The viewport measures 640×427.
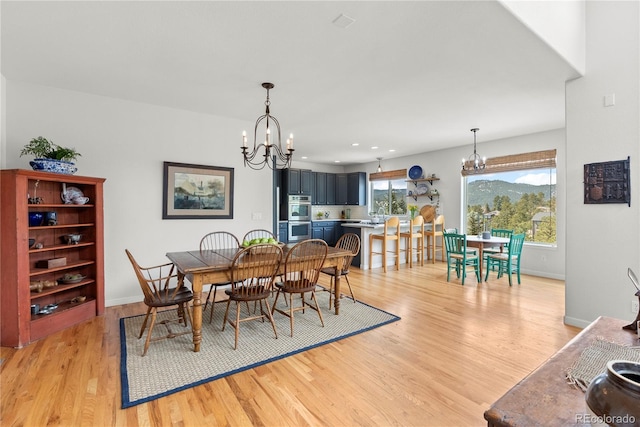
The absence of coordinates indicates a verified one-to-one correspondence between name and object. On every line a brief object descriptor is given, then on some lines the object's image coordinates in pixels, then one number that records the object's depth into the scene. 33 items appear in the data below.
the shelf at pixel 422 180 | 7.03
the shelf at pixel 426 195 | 7.10
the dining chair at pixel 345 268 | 3.56
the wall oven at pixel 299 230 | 7.29
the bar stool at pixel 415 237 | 6.21
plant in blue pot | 2.93
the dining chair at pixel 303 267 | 3.00
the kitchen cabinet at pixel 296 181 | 7.41
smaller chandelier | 5.99
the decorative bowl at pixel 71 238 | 3.24
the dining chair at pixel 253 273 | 2.68
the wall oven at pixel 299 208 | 7.34
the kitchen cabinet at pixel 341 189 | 8.92
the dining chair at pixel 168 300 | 2.54
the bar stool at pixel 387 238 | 5.89
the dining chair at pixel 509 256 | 4.58
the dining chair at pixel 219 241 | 4.34
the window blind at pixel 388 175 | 7.84
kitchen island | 6.02
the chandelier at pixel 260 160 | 4.63
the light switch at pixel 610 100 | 2.85
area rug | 2.13
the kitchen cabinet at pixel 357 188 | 8.74
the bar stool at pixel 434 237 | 6.63
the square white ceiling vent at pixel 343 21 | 2.16
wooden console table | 0.64
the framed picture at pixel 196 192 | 4.11
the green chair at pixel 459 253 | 4.86
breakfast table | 4.75
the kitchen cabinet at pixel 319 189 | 8.26
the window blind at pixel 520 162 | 5.27
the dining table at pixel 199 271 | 2.56
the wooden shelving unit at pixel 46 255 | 2.68
